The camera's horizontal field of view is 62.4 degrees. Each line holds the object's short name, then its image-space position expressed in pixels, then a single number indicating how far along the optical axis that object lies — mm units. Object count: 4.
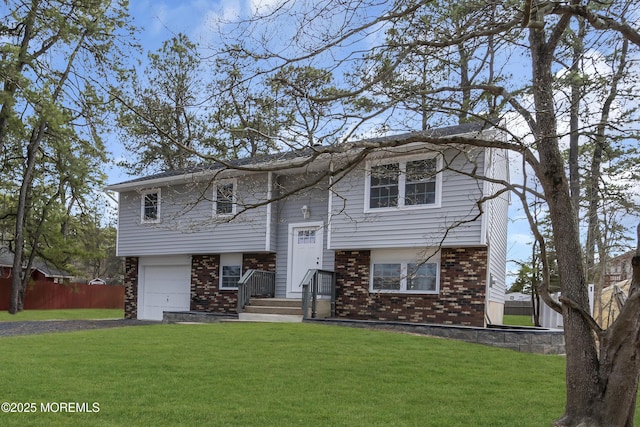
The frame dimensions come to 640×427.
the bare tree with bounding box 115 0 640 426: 3980
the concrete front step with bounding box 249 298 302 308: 13953
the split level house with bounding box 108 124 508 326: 11836
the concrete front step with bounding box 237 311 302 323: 13016
